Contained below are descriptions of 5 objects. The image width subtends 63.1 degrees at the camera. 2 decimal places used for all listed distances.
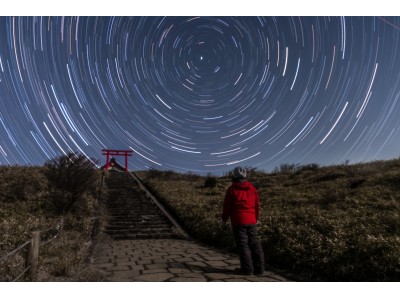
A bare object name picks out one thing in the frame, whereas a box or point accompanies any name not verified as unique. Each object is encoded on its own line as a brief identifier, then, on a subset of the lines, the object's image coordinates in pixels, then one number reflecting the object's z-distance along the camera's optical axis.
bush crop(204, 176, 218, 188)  22.82
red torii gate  44.69
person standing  5.77
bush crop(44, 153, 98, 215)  14.78
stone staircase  11.70
